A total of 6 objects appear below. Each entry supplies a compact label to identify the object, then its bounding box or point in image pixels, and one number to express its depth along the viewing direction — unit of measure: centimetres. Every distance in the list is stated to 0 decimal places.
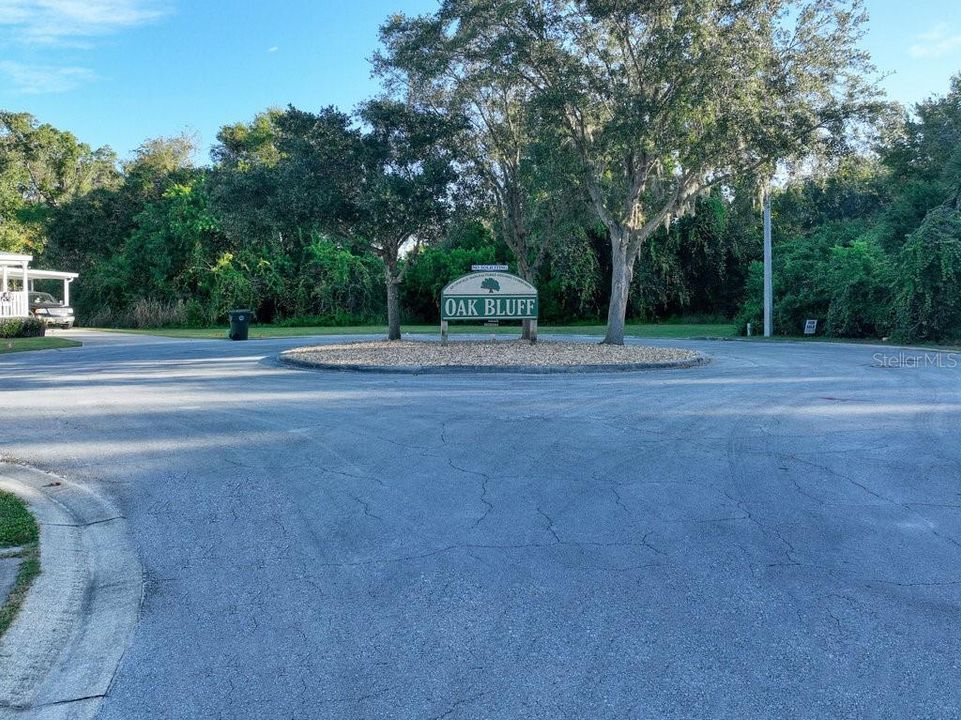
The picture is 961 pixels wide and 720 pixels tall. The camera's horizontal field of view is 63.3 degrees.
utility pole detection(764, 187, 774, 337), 2955
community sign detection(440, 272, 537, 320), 2356
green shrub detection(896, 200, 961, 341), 2580
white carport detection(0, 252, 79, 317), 3262
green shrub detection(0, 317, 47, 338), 2881
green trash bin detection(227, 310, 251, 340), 3142
